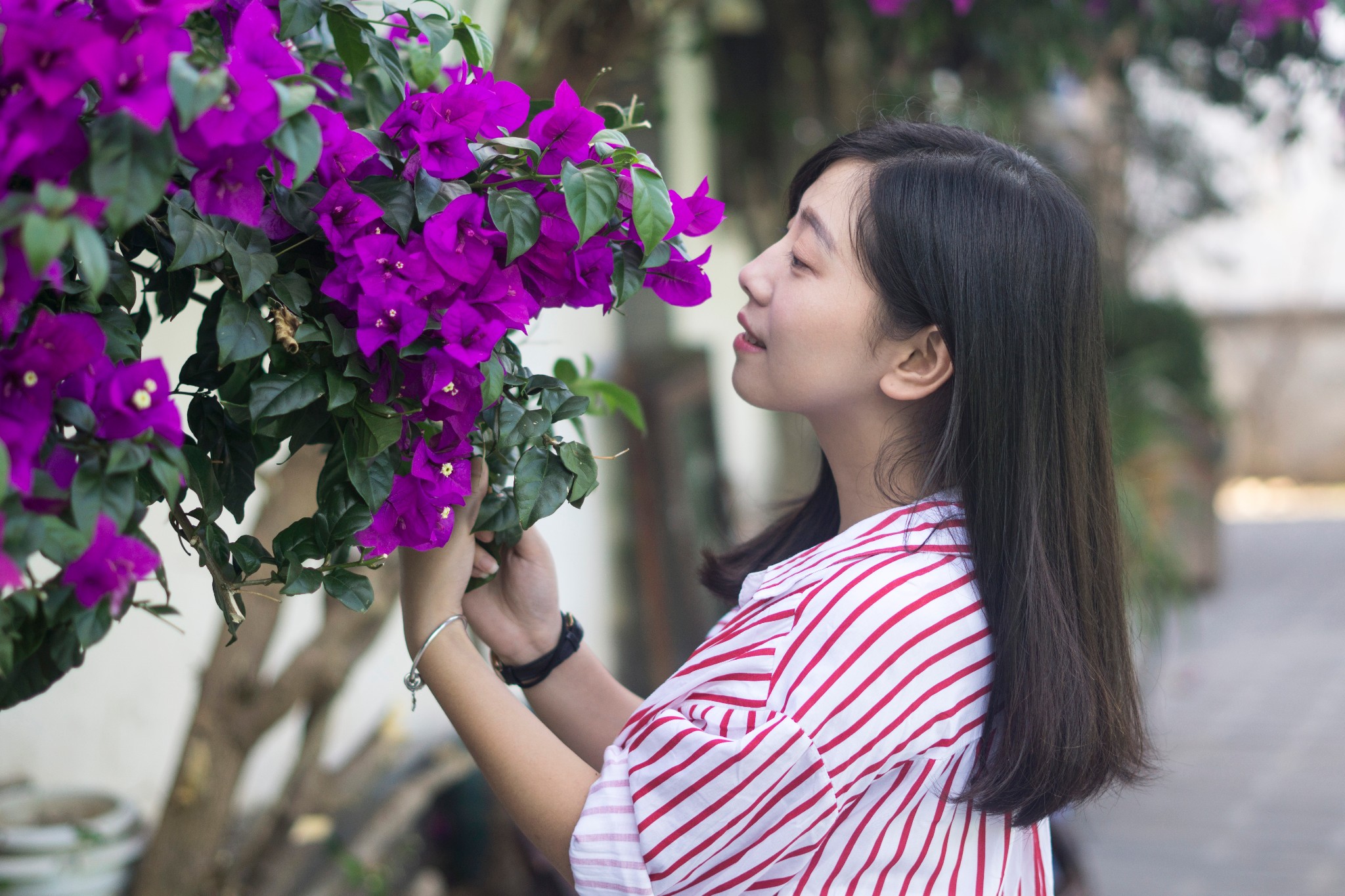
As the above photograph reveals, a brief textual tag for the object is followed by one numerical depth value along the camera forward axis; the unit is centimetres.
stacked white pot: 182
